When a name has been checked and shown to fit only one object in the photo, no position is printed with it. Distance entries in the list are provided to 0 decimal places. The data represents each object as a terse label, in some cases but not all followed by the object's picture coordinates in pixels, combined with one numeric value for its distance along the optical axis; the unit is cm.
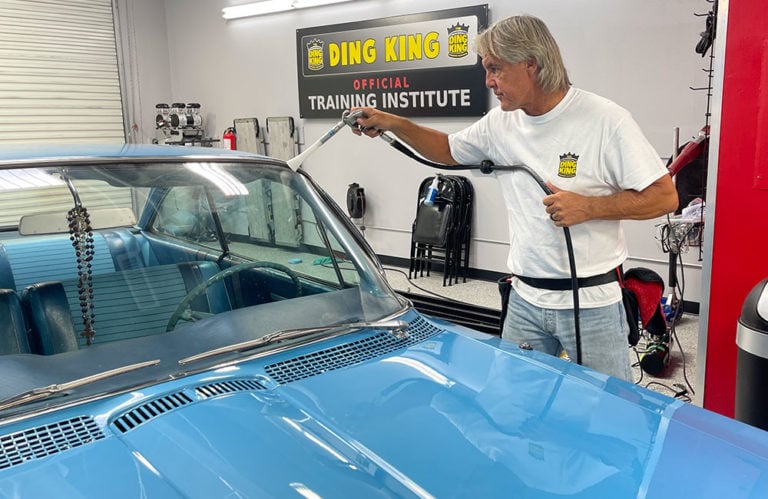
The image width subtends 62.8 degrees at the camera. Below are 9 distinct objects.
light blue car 120
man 201
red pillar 253
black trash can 223
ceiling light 720
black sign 611
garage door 823
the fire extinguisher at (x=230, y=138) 826
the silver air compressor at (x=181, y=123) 851
